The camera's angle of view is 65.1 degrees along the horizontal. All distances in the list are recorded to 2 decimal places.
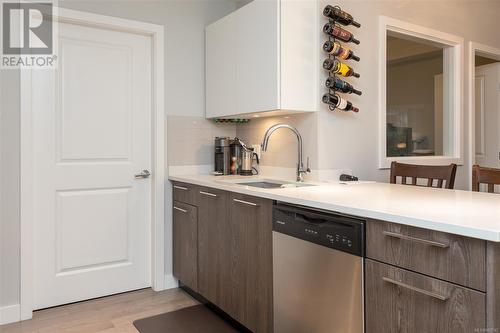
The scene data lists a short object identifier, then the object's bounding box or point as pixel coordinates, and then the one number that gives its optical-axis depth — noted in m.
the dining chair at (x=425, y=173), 2.31
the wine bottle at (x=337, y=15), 2.47
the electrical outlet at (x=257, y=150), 3.14
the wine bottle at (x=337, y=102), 2.51
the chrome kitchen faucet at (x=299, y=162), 2.57
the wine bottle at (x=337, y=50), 2.46
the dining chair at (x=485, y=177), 2.00
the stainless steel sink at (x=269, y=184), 2.53
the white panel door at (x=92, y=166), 2.72
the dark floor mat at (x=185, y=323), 2.40
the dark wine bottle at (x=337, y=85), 2.50
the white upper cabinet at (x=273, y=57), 2.43
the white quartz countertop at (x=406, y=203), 1.18
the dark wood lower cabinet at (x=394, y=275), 1.14
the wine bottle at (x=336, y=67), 2.48
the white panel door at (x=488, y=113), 3.98
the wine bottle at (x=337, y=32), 2.46
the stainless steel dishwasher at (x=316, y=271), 1.52
